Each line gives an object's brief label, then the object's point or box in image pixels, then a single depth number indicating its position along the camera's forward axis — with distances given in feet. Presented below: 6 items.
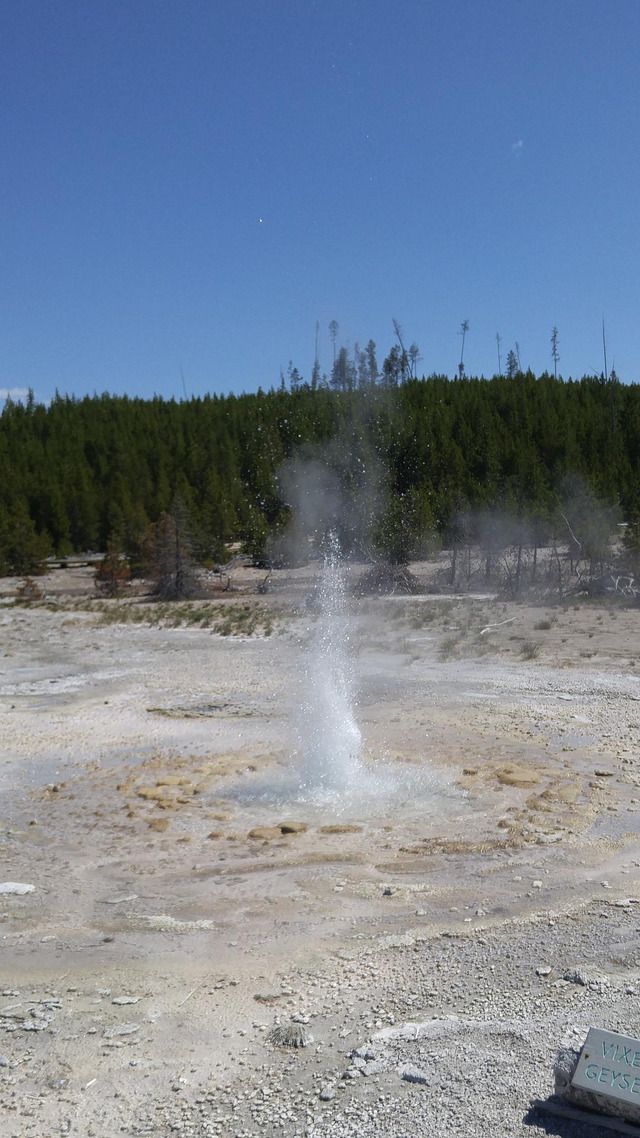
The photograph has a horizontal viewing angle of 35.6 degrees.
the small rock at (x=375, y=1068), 12.57
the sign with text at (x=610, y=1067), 11.22
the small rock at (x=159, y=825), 22.41
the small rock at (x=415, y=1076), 12.28
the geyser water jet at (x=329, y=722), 25.44
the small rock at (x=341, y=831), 21.71
